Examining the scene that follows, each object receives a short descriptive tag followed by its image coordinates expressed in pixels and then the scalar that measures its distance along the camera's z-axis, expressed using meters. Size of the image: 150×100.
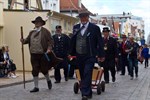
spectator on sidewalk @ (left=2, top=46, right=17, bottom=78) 12.81
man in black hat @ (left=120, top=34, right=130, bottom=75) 12.85
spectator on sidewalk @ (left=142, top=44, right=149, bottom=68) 21.27
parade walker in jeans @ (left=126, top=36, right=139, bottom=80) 12.01
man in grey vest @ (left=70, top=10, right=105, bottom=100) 6.90
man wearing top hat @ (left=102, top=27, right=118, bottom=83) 9.99
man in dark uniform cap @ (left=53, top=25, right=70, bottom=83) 11.00
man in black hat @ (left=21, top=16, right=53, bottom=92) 8.47
